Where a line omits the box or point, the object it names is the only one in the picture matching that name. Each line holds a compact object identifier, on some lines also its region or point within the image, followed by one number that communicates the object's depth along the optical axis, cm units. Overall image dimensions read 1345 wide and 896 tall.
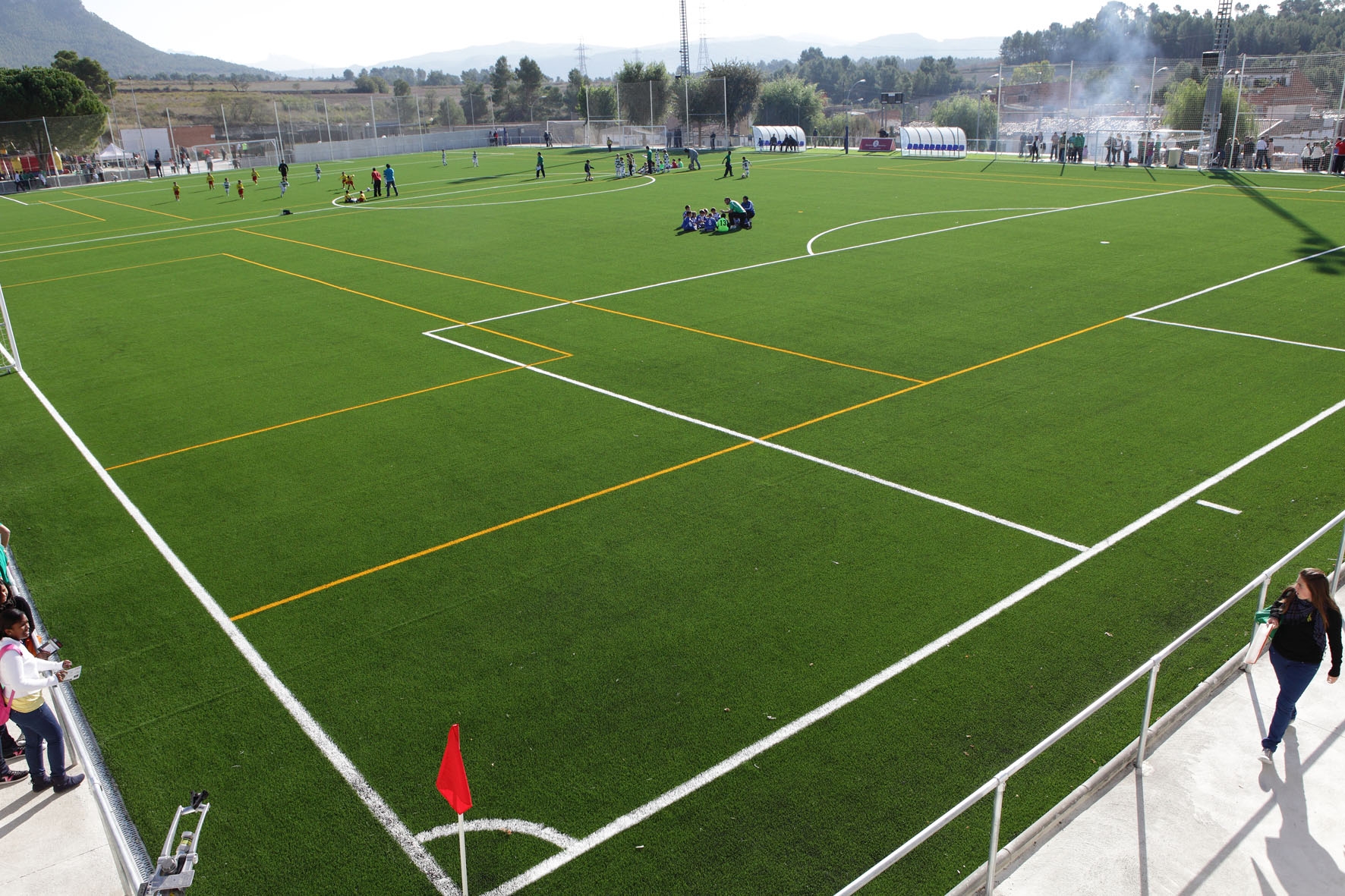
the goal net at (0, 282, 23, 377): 2189
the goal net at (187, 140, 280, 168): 8512
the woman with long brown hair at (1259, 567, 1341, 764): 751
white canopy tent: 8106
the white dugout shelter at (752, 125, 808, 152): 8138
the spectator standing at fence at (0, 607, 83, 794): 748
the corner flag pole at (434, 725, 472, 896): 630
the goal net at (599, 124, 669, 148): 8862
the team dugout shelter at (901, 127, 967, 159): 7106
